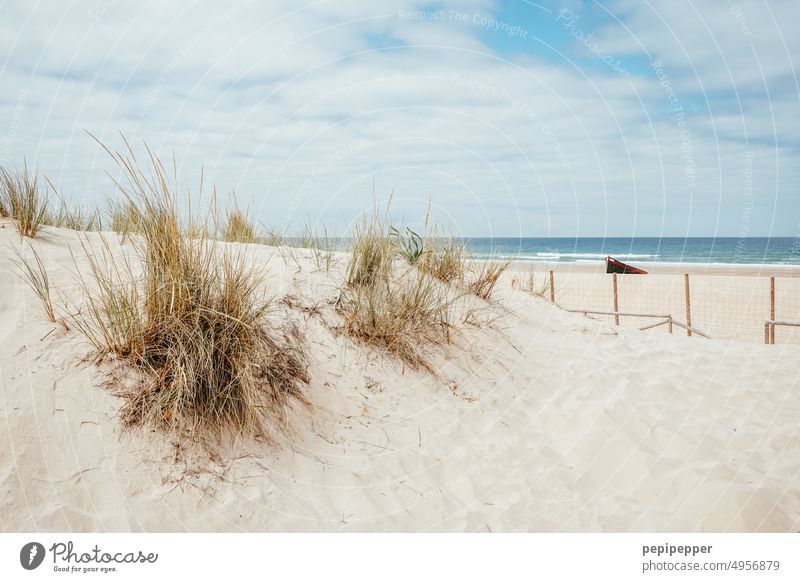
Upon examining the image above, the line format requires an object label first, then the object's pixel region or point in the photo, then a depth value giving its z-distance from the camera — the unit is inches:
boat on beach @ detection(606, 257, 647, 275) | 738.2
